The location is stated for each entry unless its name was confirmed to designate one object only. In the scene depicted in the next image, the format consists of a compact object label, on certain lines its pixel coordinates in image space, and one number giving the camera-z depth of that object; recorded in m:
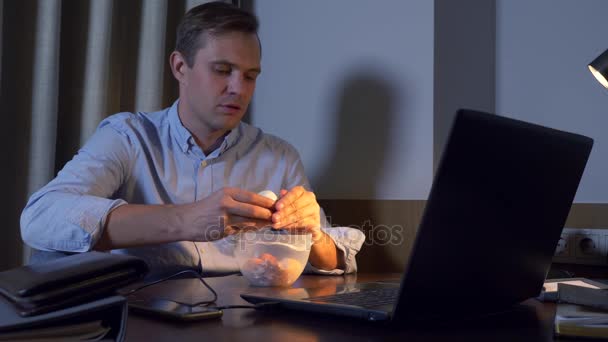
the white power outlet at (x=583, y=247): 1.50
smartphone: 0.72
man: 1.24
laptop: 0.62
